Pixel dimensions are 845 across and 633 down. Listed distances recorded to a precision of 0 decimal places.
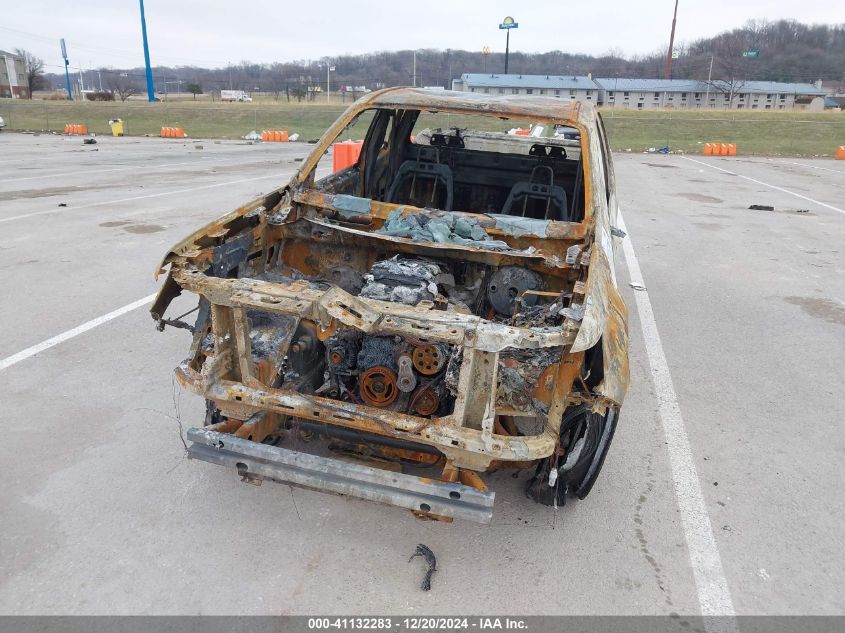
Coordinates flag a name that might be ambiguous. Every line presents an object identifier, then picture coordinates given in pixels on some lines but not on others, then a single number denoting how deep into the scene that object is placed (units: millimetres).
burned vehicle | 2600
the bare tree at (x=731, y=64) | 77875
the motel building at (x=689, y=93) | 77875
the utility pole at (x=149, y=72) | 53406
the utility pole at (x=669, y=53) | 66812
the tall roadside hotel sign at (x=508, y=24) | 57562
